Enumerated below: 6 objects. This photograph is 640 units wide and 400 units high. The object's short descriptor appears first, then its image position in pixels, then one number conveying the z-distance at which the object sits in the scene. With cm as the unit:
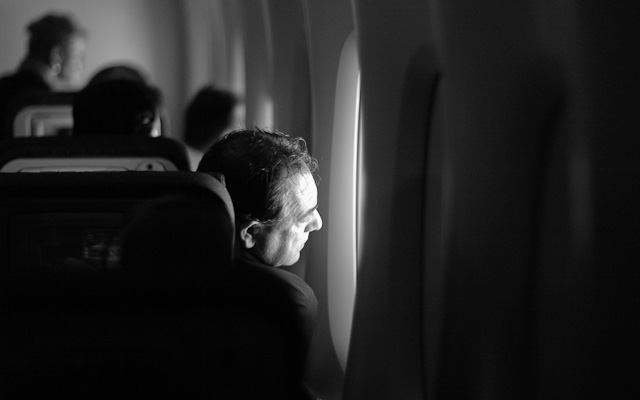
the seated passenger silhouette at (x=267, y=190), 238
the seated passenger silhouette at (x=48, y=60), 536
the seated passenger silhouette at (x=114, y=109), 358
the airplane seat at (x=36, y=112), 428
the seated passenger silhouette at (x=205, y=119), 483
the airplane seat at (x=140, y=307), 150
